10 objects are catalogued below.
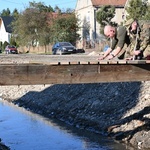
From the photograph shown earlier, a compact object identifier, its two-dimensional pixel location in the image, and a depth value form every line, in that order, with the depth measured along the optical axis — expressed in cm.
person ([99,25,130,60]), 1089
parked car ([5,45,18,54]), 6271
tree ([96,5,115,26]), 5928
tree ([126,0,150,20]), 4766
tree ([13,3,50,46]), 7119
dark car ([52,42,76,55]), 5038
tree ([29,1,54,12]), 7519
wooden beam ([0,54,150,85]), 1108
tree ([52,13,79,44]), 6284
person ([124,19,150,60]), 1138
